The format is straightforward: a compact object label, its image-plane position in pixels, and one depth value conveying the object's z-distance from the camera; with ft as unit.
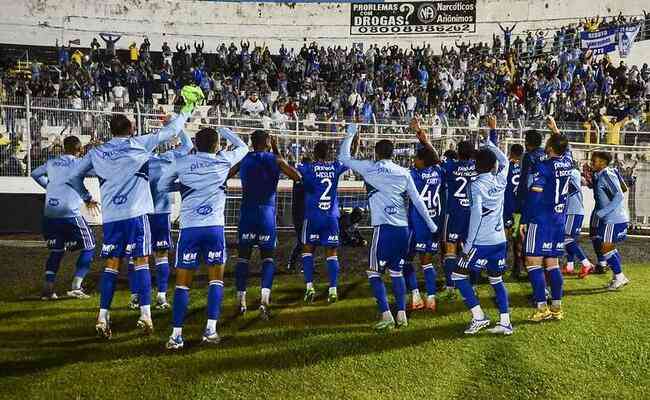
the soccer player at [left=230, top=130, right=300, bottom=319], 24.98
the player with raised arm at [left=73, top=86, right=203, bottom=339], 21.42
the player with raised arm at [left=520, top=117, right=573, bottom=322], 24.57
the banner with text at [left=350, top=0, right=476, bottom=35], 117.50
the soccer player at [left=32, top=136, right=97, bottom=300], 28.02
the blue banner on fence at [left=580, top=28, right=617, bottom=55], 104.27
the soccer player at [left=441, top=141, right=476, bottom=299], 27.86
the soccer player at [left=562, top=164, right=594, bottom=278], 33.17
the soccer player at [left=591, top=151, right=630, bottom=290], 30.96
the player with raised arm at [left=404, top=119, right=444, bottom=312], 26.73
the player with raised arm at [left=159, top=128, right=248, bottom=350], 20.98
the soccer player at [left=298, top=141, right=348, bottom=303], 28.19
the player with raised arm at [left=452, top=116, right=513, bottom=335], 22.97
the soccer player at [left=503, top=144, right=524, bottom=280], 32.07
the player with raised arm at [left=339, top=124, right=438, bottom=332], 23.12
